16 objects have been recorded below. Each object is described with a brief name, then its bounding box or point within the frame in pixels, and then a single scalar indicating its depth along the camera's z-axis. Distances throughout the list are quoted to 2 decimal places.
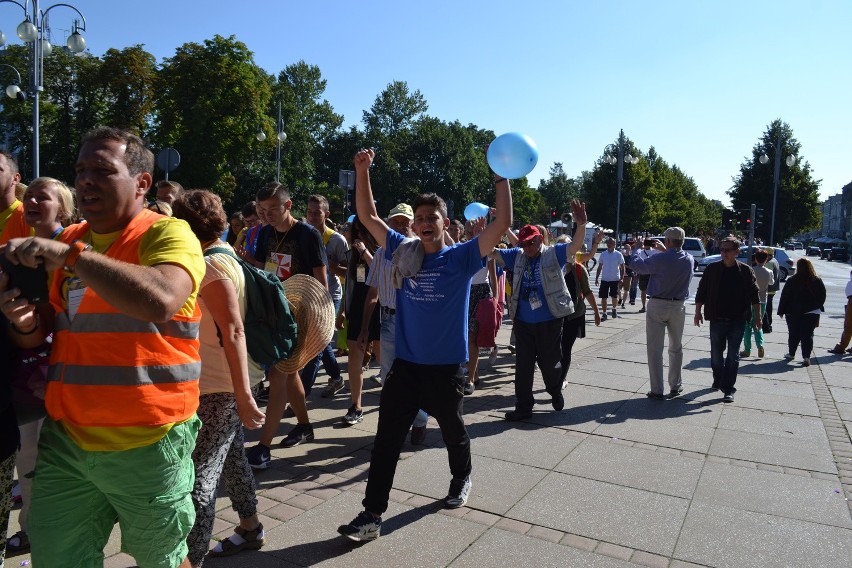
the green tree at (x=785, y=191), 59.56
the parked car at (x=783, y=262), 29.05
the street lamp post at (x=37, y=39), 15.01
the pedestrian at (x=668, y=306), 7.26
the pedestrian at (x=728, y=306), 7.40
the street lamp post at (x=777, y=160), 36.25
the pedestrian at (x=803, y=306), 9.99
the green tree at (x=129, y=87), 37.09
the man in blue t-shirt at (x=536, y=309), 6.23
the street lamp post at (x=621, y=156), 36.73
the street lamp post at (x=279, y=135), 32.41
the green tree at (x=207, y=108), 35.28
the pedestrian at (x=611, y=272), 15.01
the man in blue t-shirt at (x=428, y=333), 3.68
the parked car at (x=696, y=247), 33.81
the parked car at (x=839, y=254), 65.25
